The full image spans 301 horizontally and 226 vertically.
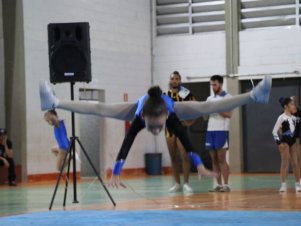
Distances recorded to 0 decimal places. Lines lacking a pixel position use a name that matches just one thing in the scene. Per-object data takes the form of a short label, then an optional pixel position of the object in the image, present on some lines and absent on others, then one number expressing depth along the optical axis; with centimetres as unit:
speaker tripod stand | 1019
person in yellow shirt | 1209
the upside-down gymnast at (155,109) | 705
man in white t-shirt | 1229
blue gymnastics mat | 766
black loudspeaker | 1031
